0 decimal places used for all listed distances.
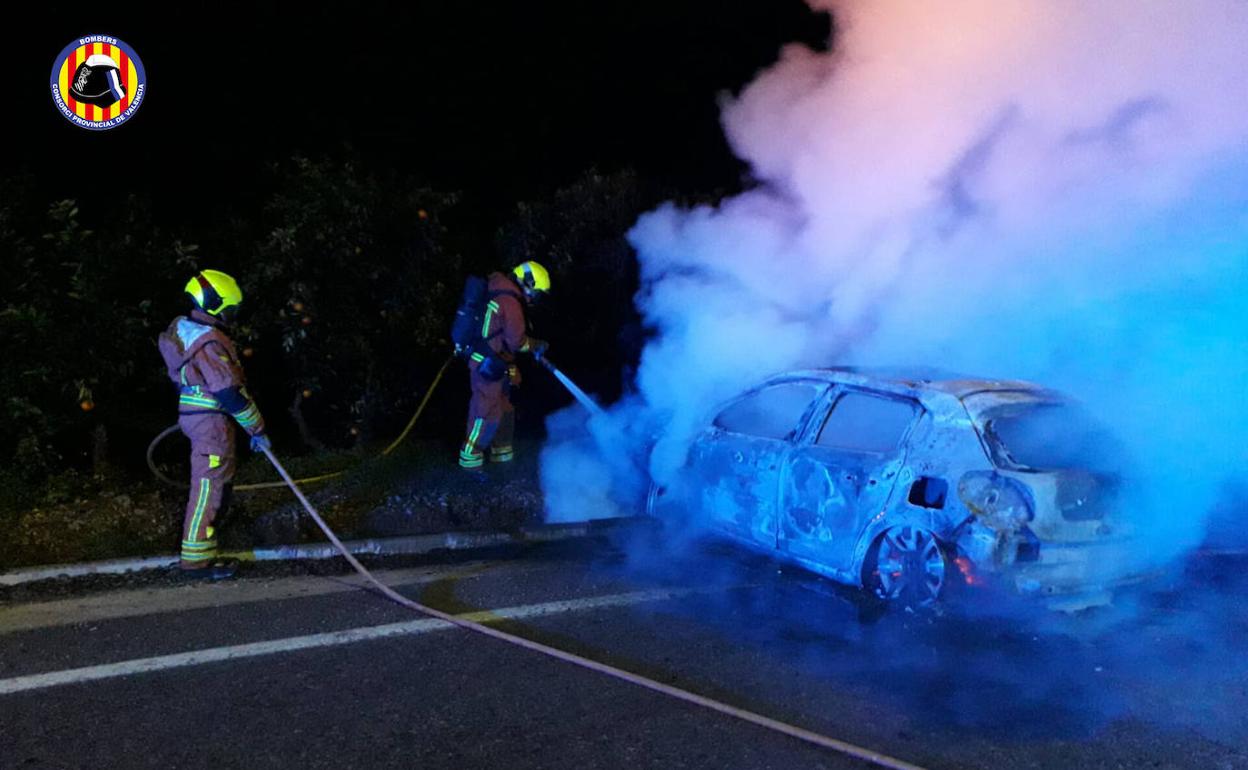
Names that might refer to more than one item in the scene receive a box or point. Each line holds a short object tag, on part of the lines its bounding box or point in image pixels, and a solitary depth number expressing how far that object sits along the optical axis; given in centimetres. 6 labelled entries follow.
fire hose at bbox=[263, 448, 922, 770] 386
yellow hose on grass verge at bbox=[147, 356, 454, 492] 670
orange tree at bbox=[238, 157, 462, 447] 906
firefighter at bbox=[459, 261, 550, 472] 848
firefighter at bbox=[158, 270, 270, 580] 629
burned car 498
